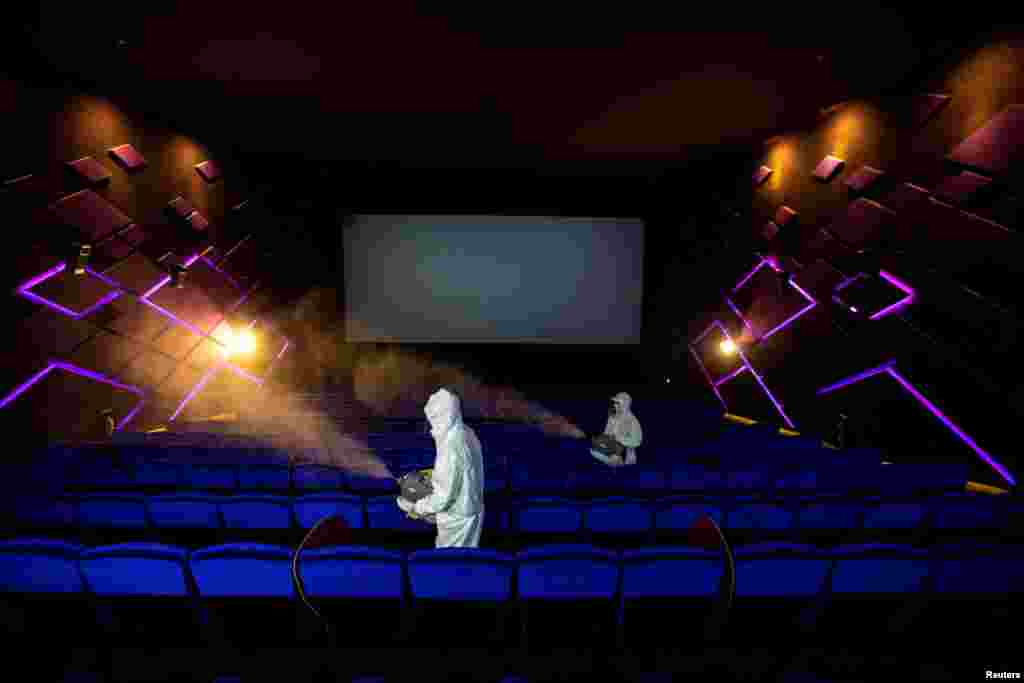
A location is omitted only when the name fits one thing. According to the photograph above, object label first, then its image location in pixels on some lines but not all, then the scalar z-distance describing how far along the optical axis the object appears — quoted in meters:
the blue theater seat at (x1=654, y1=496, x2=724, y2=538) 3.53
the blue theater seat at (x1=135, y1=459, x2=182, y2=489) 4.41
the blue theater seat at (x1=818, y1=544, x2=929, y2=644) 2.62
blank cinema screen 10.86
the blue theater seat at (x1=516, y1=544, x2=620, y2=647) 2.52
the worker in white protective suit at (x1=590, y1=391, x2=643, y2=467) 5.07
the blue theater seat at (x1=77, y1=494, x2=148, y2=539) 3.43
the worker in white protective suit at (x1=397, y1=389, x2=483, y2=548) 3.04
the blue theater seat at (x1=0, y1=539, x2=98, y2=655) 2.50
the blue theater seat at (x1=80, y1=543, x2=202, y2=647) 2.50
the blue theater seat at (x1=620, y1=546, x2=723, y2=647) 2.56
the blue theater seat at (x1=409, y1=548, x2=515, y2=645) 2.52
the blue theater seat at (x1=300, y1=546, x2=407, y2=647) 2.51
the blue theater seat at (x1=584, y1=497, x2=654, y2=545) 3.52
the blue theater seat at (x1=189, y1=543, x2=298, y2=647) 2.51
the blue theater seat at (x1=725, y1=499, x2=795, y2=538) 3.50
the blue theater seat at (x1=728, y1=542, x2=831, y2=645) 2.60
